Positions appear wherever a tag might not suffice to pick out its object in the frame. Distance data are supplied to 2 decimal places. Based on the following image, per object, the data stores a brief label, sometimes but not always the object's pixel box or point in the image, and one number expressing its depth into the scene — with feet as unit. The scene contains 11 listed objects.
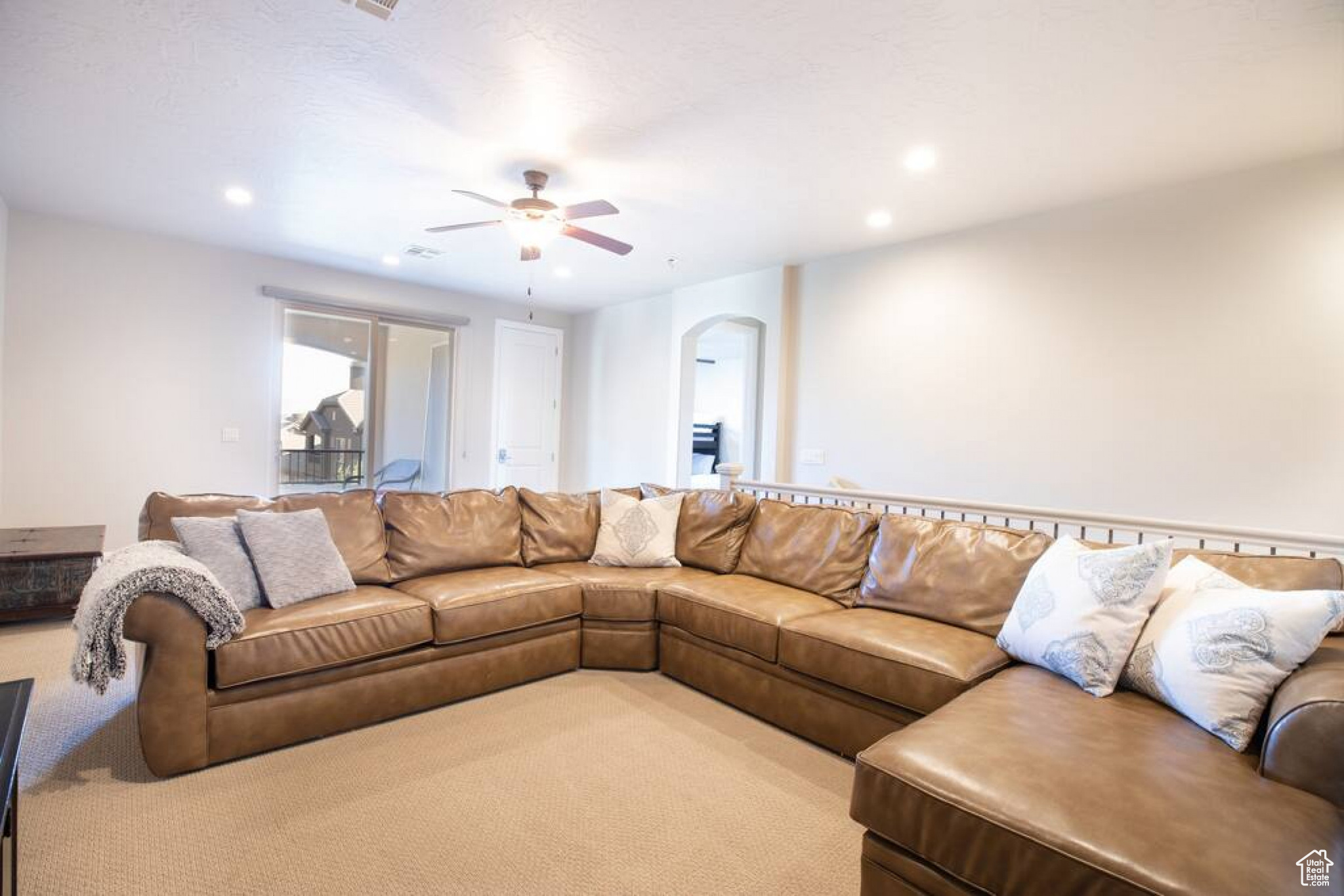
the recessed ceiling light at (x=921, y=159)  9.74
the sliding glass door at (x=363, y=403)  18.49
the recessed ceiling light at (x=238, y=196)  12.46
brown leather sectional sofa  4.01
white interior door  22.70
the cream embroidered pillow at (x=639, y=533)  11.59
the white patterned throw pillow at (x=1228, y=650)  4.91
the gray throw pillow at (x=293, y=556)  8.27
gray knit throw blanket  6.29
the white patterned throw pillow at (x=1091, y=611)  6.05
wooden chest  11.33
